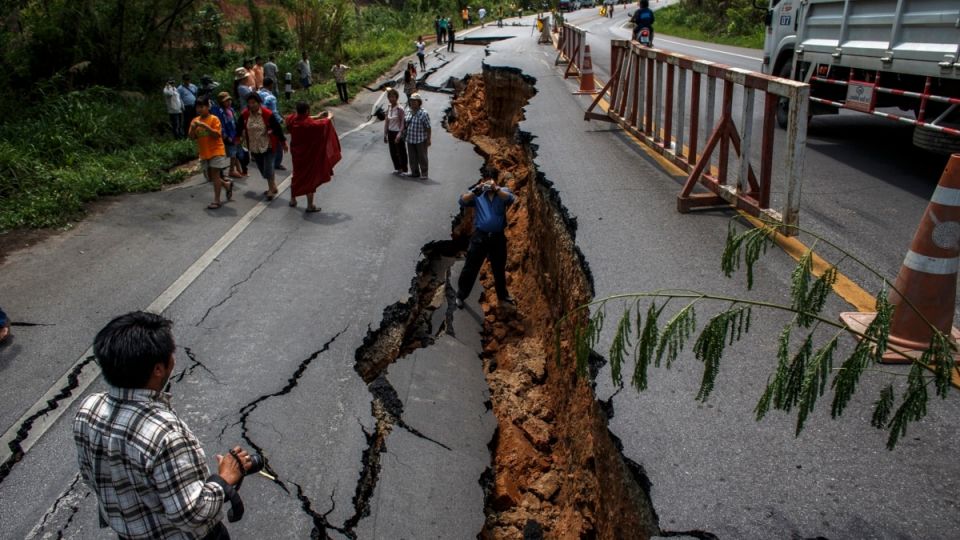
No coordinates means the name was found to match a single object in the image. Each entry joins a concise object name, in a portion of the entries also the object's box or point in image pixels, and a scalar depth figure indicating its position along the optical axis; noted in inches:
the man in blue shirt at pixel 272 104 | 438.9
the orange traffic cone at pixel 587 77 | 608.9
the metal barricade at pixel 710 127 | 229.3
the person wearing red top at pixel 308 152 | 363.3
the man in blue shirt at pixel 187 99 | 536.1
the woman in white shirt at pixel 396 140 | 445.1
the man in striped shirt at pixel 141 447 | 90.7
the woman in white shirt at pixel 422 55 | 1024.4
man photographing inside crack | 295.4
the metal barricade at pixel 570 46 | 701.0
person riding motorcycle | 728.3
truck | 286.4
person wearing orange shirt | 368.5
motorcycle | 748.0
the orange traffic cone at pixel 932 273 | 152.3
